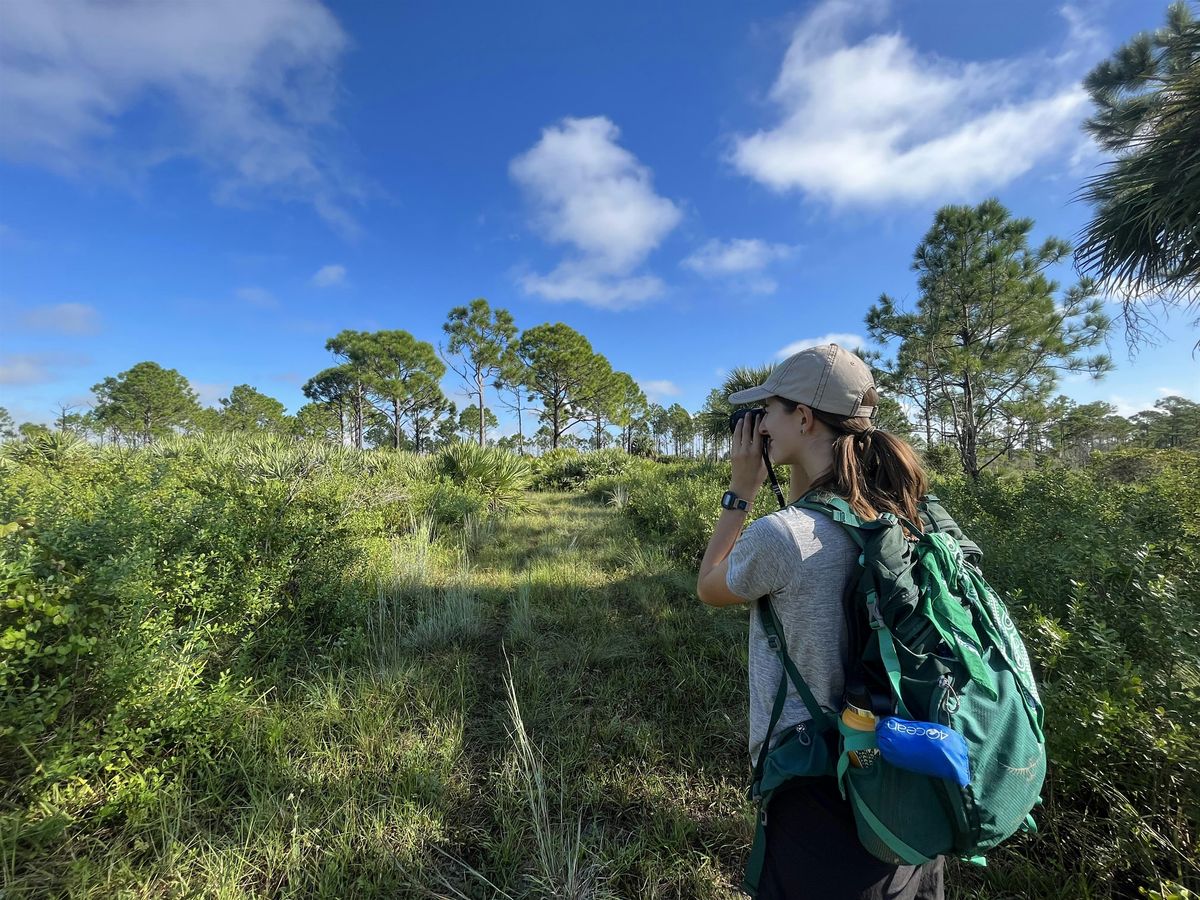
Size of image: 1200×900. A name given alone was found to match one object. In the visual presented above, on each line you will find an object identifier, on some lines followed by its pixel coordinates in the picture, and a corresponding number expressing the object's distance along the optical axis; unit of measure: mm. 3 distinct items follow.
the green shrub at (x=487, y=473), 9203
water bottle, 854
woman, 947
